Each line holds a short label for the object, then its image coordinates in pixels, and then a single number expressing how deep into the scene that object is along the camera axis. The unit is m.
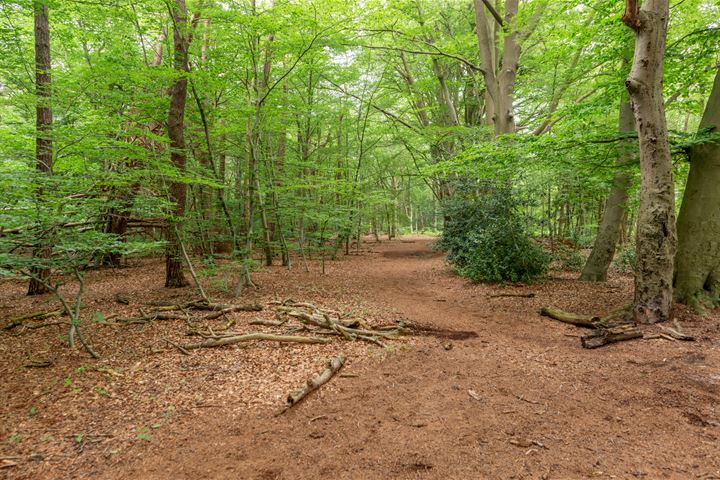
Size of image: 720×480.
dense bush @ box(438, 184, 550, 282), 8.89
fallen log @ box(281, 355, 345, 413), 3.41
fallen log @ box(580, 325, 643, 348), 4.56
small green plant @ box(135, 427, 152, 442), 2.91
